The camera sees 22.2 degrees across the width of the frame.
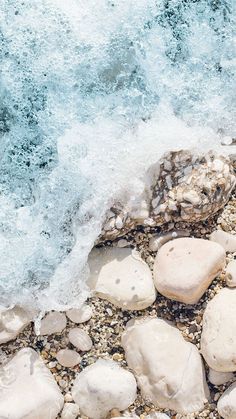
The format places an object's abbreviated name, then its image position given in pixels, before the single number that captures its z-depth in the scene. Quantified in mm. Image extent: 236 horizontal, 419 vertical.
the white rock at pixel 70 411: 3258
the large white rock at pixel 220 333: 3150
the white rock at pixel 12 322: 3318
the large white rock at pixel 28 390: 3191
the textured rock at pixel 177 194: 3396
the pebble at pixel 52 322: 3342
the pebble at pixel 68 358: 3328
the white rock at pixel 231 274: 3314
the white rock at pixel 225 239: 3420
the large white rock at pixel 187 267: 3240
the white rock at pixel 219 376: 3252
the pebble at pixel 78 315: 3359
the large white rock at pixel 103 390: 3207
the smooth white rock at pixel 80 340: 3342
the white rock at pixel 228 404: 3176
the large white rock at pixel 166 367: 3205
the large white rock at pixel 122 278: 3320
